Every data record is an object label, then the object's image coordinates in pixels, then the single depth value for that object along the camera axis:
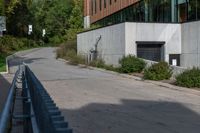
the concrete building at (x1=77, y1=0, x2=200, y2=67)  21.61
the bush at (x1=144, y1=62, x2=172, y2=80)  17.36
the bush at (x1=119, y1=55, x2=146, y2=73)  20.30
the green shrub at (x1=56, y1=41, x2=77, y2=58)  37.90
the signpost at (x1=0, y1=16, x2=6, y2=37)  23.07
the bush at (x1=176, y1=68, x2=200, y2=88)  14.57
